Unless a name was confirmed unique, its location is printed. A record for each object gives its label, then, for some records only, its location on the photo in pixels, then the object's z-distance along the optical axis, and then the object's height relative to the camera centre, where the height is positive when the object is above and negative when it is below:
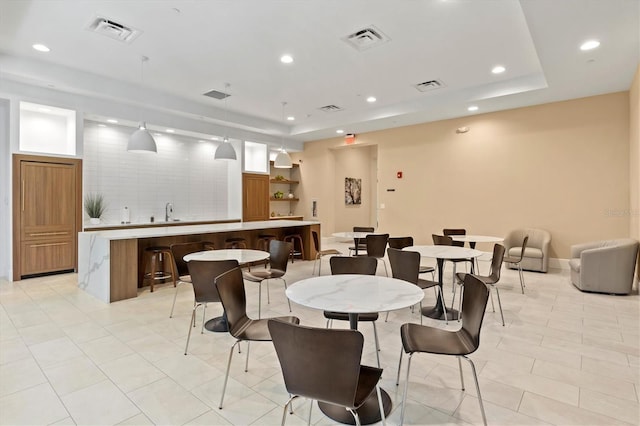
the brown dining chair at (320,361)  1.39 -0.63
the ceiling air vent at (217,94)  6.47 +2.33
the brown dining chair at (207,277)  3.04 -0.57
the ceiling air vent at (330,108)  7.45 +2.36
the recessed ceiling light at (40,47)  4.56 +2.28
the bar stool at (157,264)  4.95 -0.79
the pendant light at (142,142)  4.87 +1.04
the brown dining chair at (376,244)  5.24 -0.49
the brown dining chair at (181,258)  3.91 -0.51
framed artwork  10.90 +0.73
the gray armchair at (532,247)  6.16 -0.66
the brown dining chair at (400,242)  4.84 -0.43
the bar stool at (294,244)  7.25 -0.68
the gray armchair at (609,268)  4.79 -0.80
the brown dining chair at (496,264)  3.67 -0.56
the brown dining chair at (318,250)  5.88 -0.67
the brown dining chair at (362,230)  7.14 -0.36
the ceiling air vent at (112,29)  3.91 +2.23
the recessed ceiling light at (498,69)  5.31 +2.29
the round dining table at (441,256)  3.65 -0.46
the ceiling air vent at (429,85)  5.94 +2.30
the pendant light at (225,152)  6.03 +1.11
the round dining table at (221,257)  3.54 -0.47
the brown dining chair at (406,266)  3.44 -0.55
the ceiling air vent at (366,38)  4.14 +2.23
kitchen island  4.45 -0.58
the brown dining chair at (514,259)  5.13 -0.74
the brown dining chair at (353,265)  3.08 -0.47
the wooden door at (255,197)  8.88 +0.45
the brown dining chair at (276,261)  4.15 -0.60
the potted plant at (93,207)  6.42 +0.14
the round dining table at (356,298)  1.90 -0.51
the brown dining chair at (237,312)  2.23 -0.70
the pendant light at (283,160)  7.11 +1.11
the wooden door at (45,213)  5.46 +0.02
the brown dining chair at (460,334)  2.01 -0.80
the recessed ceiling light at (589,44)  4.04 +2.04
